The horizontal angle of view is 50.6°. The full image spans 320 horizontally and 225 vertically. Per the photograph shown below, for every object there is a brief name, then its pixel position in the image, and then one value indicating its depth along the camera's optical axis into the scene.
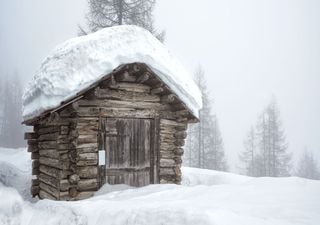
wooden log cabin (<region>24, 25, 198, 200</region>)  9.45
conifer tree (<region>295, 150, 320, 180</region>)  37.89
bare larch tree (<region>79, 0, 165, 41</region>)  18.66
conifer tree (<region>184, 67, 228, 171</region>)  27.83
